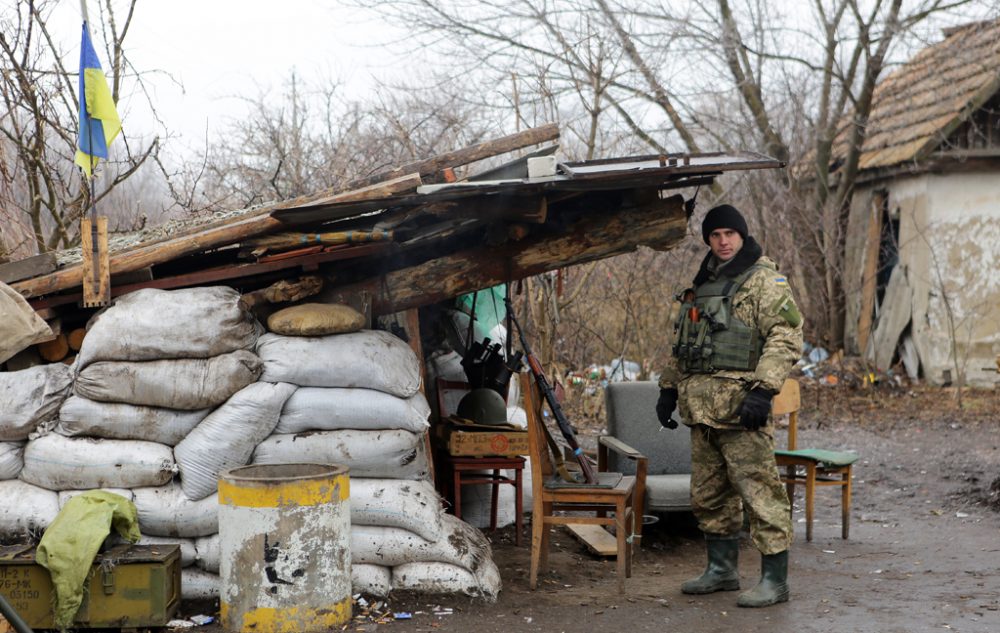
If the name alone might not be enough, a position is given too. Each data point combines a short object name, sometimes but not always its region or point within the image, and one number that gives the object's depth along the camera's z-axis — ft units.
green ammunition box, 14.87
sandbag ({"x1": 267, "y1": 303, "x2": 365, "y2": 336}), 17.22
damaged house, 40.45
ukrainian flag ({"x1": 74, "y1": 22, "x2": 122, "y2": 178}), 18.54
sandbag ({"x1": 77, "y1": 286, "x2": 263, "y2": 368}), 16.53
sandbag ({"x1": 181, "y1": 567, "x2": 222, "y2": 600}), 16.31
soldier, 16.52
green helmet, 21.22
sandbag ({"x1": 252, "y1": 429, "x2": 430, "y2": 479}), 16.69
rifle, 18.49
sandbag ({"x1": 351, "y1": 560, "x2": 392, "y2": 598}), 16.49
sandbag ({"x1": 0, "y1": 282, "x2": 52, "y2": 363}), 14.95
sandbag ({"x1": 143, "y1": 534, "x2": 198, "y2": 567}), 16.30
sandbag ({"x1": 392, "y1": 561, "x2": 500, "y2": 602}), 16.67
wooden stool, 20.59
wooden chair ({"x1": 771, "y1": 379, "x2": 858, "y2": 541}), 21.62
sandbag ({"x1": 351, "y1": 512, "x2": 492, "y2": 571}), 16.60
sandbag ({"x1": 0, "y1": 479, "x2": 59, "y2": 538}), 15.97
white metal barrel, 14.78
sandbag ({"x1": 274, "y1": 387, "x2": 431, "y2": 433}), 16.83
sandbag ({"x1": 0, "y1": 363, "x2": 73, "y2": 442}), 16.34
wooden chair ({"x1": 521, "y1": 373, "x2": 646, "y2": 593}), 17.26
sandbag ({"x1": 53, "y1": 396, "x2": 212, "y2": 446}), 16.37
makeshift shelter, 16.31
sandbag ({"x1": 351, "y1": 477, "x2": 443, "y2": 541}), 16.61
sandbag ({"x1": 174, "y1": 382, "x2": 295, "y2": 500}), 16.30
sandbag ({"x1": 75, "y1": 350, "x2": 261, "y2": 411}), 16.37
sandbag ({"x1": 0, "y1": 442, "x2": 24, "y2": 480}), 16.44
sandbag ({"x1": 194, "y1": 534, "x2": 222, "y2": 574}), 16.34
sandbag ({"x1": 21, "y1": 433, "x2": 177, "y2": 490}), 16.16
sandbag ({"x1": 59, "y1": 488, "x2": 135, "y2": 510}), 16.14
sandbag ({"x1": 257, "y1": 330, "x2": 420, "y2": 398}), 16.89
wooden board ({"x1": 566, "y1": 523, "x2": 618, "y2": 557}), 20.99
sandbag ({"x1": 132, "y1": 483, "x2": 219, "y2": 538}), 16.14
